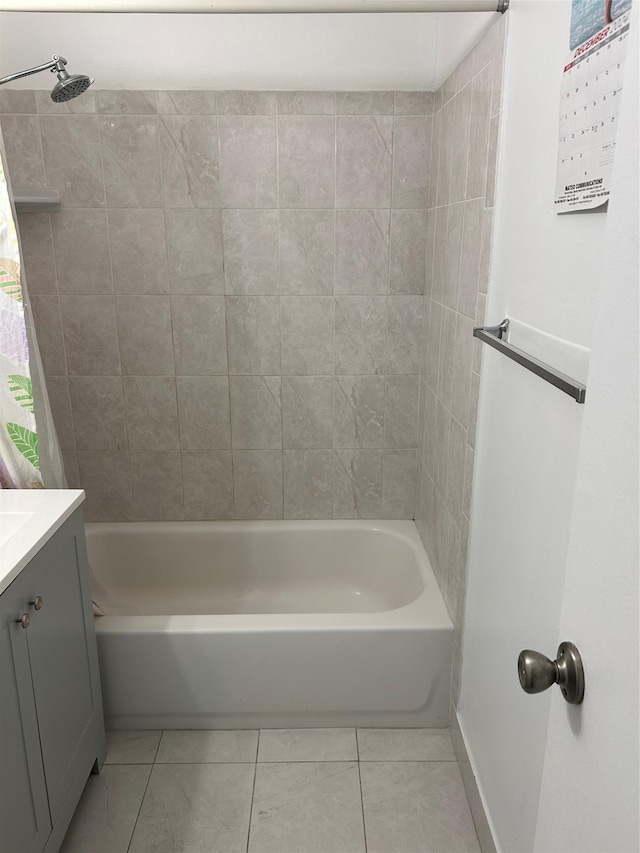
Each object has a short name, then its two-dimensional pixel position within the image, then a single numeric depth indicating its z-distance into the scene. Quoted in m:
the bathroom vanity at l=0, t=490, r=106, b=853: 1.32
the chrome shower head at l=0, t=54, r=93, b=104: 1.62
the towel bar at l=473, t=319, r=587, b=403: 0.98
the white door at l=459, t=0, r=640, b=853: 0.56
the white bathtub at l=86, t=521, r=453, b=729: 1.96
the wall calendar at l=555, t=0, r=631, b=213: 0.92
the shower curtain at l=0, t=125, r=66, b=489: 1.58
